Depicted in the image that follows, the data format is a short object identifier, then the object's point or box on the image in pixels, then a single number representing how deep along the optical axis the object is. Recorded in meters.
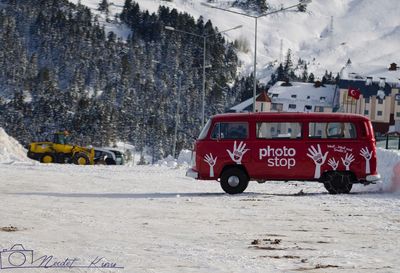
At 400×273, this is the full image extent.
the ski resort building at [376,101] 148.88
